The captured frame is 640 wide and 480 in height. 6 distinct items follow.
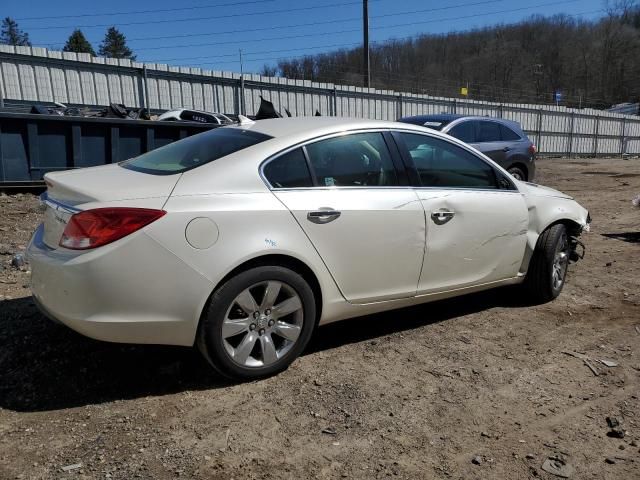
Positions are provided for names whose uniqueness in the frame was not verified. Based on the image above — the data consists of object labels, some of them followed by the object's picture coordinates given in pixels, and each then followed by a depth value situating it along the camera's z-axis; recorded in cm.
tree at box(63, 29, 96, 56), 6712
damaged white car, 286
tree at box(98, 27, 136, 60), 8062
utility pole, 2730
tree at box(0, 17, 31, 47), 7360
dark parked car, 977
